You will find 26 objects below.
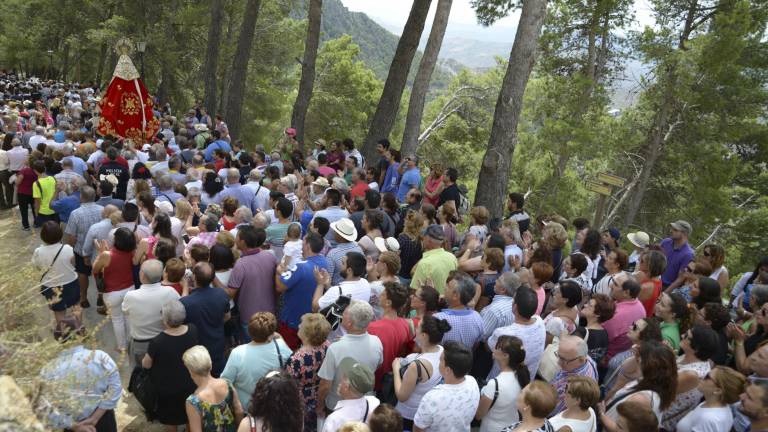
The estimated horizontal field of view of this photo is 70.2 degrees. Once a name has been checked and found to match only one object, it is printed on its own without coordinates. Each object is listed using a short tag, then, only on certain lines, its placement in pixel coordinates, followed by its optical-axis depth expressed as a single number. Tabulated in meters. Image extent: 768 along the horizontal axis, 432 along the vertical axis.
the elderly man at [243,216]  6.39
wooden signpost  9.30
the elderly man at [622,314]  4.77
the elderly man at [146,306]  4.71
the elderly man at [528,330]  4.32
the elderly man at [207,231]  5.90
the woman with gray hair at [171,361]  4.16
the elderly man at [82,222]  6.75
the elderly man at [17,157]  10.34
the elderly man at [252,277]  5.28
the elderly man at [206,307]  4.62
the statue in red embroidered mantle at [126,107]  12.85
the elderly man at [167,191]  7.26
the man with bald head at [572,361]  4.01
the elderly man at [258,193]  8.00
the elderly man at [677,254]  7.04
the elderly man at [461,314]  4.49
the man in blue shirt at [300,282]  5.23
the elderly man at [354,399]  3.38
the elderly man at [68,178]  8.25
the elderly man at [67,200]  7.77
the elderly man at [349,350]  3.97
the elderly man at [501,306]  4.70
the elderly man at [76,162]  8.98
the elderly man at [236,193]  7.71
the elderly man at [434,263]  5.44
